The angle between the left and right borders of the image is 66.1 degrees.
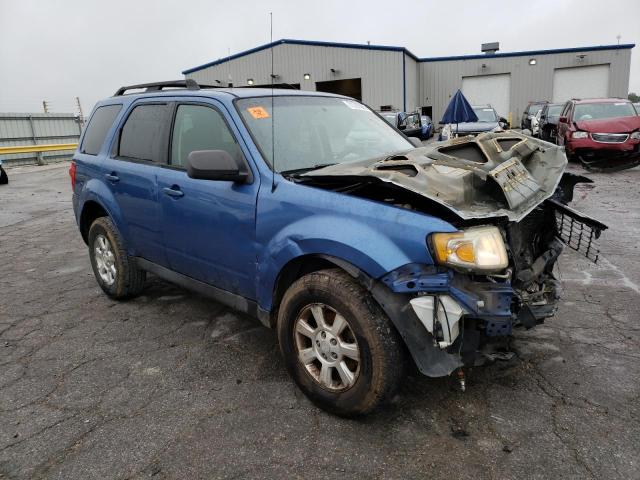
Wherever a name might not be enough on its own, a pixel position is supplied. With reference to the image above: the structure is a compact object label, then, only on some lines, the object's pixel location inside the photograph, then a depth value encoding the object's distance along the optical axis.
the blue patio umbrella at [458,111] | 15.33
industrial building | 29.52
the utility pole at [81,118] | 27.05
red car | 11.98
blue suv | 2.36
